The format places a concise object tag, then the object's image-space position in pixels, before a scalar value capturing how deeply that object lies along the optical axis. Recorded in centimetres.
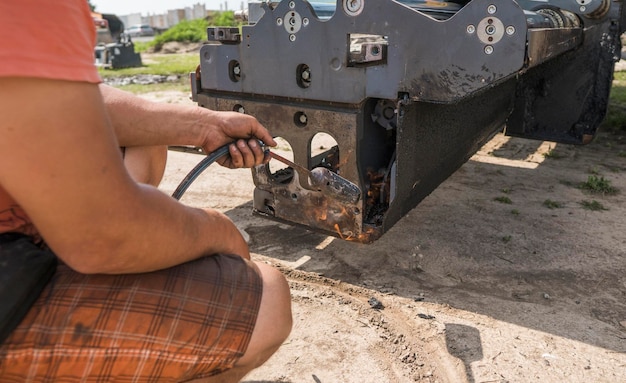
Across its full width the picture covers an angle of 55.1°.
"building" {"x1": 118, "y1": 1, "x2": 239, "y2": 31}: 5191
